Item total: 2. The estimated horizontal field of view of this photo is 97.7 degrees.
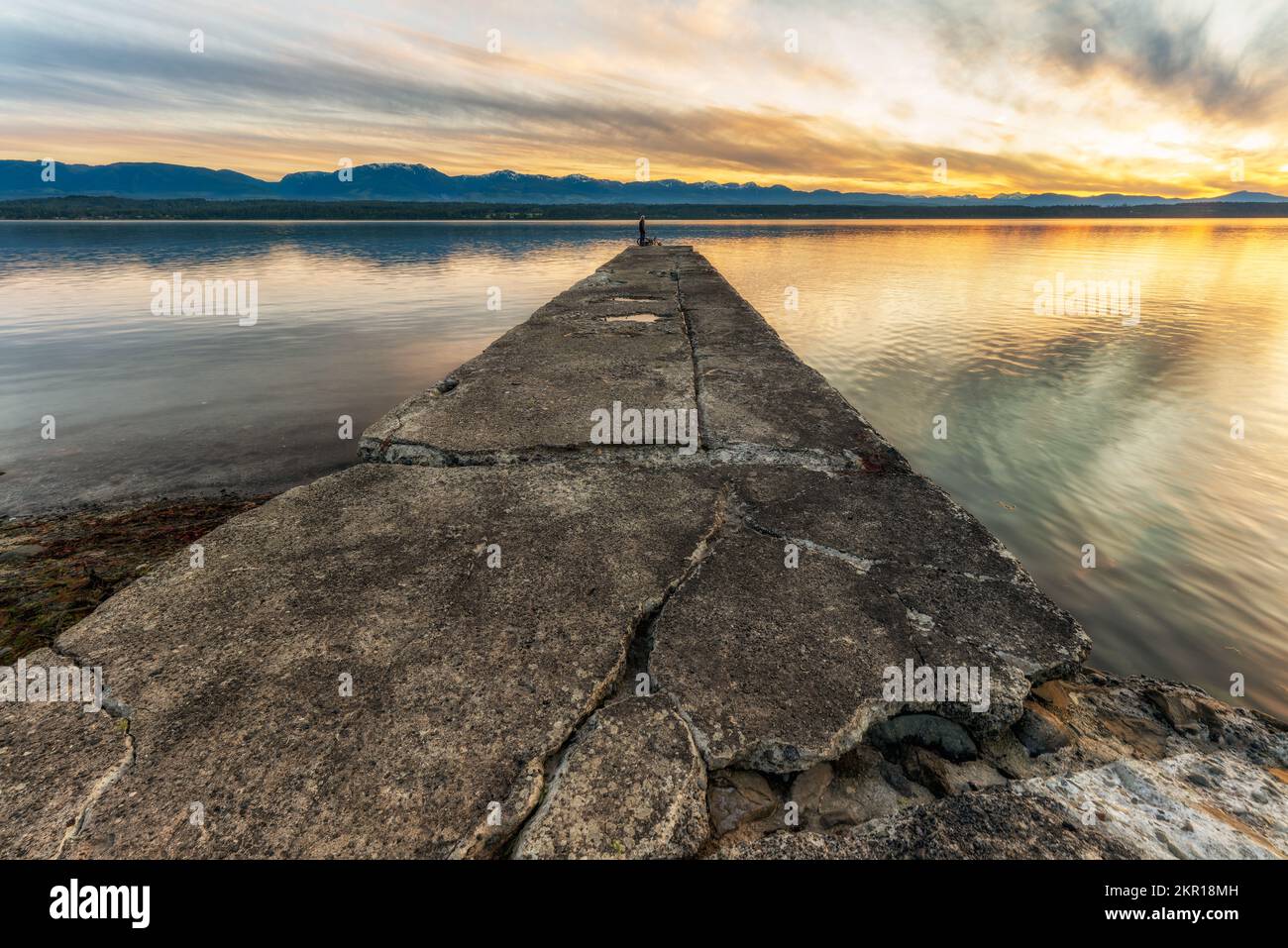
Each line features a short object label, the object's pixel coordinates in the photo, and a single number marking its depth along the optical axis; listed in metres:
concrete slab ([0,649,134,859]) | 1.22
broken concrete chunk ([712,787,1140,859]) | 1.26
